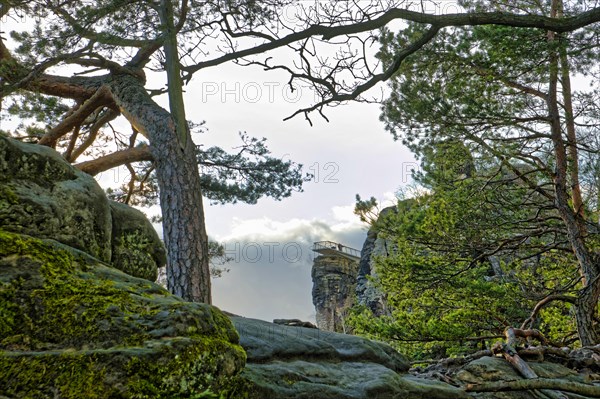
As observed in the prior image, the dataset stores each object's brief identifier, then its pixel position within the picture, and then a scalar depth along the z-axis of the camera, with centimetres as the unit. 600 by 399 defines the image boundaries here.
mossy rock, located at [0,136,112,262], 268
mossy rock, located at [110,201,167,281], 375
